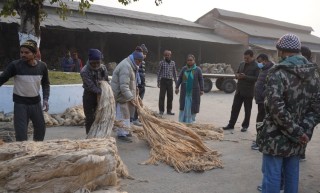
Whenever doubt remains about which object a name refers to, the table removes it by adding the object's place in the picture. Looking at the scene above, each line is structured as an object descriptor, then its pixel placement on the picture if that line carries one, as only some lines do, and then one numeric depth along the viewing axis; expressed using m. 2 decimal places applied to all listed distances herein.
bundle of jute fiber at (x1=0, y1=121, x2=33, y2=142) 5.64
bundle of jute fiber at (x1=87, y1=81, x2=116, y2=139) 4.46
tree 7.77
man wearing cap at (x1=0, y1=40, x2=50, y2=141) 4.06
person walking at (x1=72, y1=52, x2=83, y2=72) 14.88
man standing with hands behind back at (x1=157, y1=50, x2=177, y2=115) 9.38
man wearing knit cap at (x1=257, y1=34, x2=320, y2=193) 3.03
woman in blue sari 7.64
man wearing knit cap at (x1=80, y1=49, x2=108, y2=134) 5.12
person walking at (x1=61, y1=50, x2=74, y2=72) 14.61
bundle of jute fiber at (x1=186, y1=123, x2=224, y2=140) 6.68
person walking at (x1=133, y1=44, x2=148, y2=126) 8.34
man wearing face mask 6.06
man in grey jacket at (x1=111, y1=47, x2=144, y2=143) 5.89
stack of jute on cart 23.82
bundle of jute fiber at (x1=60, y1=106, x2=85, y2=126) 7.66
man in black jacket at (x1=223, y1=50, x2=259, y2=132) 6.96
